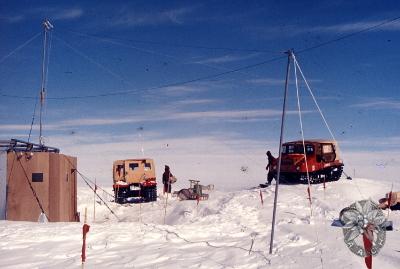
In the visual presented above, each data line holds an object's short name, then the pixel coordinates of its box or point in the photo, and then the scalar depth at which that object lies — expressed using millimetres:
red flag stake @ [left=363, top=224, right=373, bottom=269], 6073
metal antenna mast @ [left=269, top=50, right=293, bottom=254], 8938
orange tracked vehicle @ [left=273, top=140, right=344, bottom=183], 25578
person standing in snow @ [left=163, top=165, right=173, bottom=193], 25958
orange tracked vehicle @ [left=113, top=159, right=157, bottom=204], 25812
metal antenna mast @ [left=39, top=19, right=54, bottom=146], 20469
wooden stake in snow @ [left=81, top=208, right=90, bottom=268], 7281
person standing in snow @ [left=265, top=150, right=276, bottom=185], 26172
